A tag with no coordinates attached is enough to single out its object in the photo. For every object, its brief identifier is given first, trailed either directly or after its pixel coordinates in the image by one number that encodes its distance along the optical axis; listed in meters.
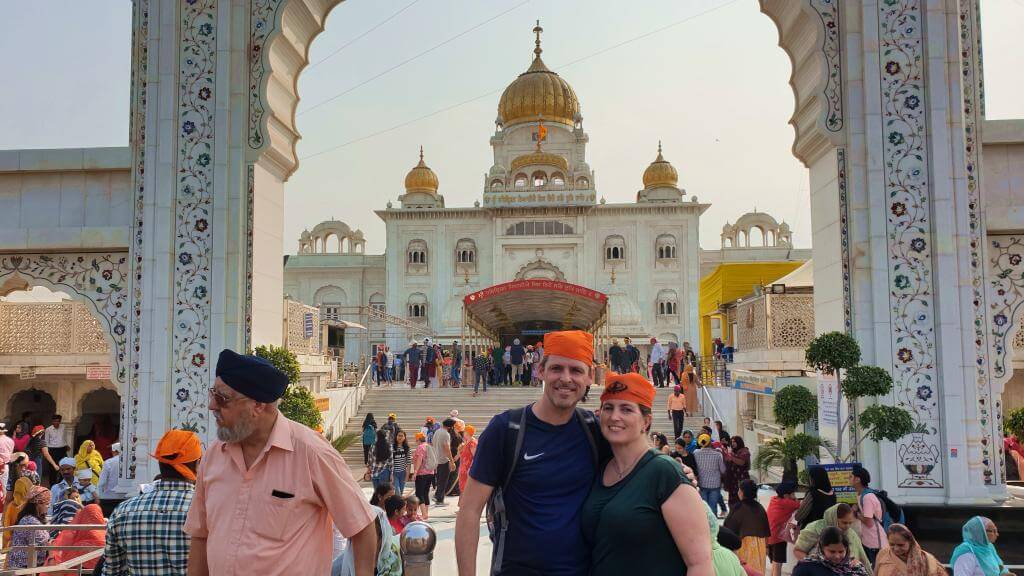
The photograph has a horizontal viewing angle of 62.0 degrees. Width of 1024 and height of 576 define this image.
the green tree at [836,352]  7.26
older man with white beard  2.66
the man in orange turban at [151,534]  3.13
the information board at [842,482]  5.92
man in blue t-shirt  2.87
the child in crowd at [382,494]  6.29
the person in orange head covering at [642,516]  2.71
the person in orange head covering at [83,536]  5.68
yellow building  22.86
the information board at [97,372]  16.61
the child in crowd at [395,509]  6.07
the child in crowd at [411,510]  6.13
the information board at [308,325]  16.39
